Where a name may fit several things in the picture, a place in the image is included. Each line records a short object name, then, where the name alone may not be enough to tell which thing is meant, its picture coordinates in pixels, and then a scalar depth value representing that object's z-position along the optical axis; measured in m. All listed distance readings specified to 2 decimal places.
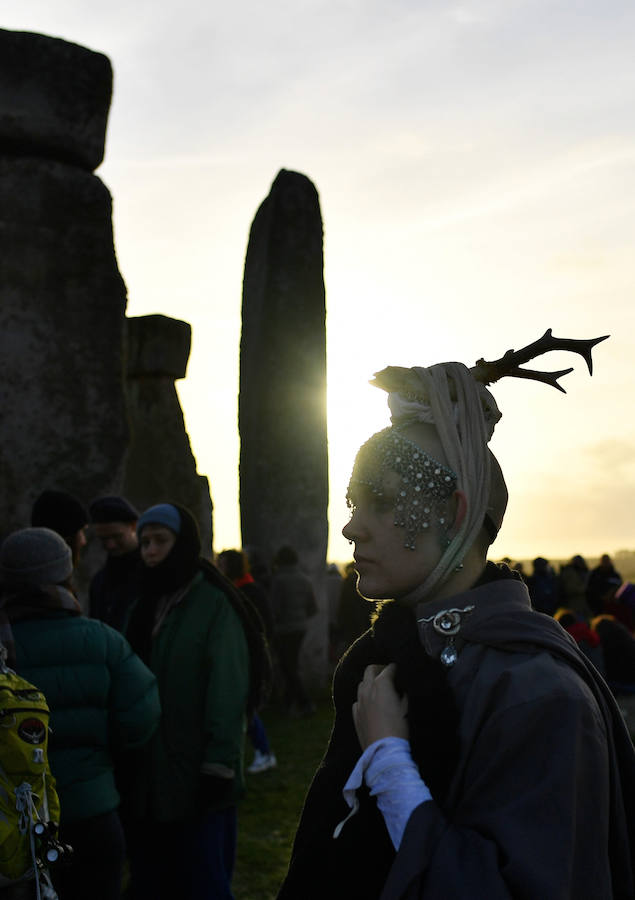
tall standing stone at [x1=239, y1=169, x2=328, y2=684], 12.80
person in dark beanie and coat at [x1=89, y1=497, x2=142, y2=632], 4.86
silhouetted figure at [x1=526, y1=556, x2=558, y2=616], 13.46
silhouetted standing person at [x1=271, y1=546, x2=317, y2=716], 10.26
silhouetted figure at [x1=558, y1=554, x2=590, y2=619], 10.45
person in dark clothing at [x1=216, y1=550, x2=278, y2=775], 7.64
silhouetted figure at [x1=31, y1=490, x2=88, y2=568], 4.66
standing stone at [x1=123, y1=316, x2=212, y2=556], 11.53
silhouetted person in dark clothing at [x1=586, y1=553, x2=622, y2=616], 8.76
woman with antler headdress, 1.53
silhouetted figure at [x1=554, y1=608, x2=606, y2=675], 6.99
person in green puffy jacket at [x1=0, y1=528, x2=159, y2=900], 3.24
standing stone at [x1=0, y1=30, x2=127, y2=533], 6.90
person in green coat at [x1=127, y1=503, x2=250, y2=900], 3.78
